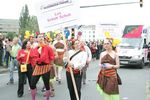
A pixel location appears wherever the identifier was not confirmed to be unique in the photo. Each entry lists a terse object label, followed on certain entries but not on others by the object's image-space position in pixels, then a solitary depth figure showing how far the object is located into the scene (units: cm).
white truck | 974
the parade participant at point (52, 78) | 498
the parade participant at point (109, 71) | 339
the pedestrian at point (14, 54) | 562
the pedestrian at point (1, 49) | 838
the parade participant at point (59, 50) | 603
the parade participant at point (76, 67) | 354
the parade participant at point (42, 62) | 412
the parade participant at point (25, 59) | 482
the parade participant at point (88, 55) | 431
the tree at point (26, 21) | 5067
